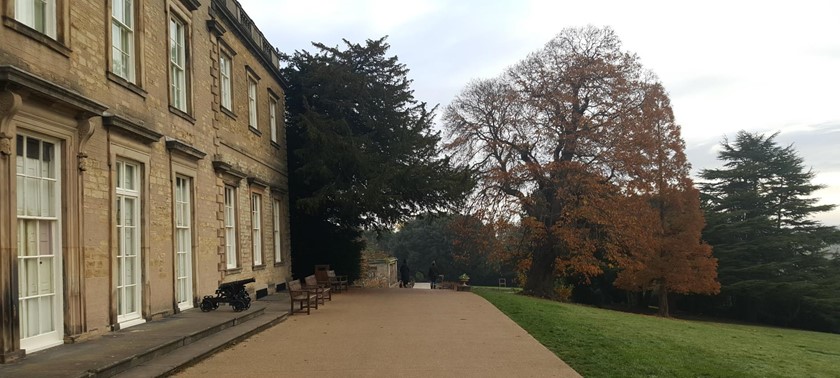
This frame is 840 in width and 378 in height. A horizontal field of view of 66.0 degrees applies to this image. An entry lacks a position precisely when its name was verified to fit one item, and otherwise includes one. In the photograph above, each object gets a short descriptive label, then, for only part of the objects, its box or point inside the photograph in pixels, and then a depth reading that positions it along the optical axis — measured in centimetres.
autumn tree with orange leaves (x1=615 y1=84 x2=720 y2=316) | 2753
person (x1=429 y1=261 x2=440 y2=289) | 3045
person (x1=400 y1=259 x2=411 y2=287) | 3047
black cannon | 1290
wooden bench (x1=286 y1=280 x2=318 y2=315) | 1439
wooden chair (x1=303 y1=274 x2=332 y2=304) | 1638
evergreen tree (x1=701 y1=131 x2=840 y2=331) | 3662
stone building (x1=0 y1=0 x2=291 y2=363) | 791
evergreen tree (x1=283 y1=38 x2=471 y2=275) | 2089
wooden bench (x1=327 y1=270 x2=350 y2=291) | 2134
